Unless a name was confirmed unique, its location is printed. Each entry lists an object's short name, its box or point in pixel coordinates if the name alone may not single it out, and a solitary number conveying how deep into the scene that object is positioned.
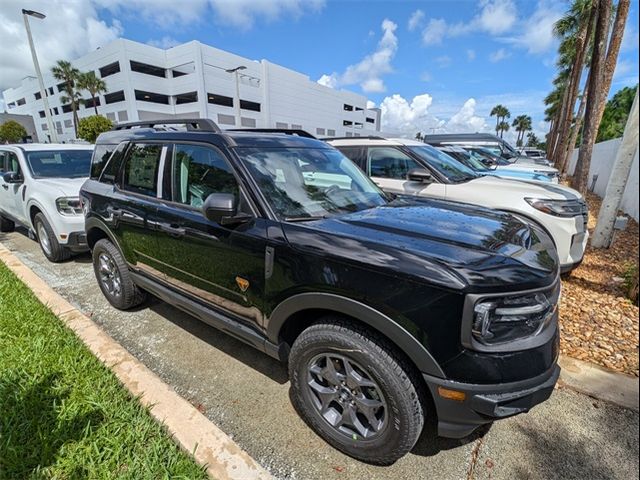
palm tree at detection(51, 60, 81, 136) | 39.53
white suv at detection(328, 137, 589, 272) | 4.05
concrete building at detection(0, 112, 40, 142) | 57.75
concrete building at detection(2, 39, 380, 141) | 38.34
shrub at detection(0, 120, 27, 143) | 44.69
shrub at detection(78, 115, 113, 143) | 33.03
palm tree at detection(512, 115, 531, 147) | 87.81
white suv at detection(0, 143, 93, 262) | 4.82
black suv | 1.62
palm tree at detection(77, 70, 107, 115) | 39.34
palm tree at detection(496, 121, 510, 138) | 89.62
